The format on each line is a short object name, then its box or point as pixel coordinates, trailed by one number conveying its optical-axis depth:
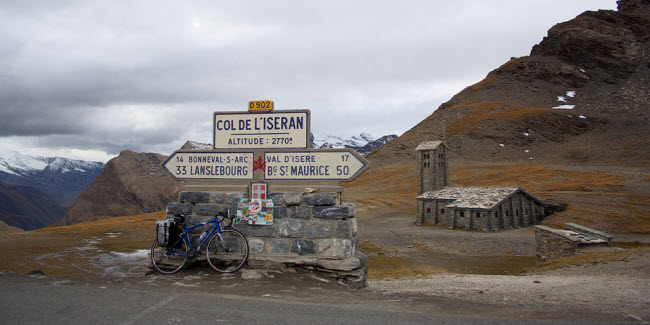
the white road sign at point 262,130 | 7.87
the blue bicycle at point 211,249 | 7.56
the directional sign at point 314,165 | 7.45
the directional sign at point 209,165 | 8.04
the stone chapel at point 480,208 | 32.88
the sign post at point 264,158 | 7.54
